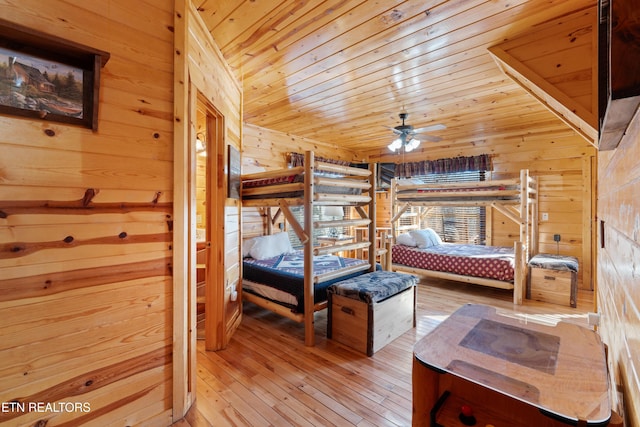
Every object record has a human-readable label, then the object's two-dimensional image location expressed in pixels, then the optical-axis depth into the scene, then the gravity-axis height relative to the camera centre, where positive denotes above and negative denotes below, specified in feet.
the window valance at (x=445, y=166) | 16.30 +2.86
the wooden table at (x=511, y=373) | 2.72 -1.75
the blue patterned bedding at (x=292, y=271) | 9.20 -2.15
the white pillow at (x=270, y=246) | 12.48 -1.59
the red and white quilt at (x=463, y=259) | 12.42 -2.30
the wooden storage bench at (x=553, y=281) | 11.64 -2.92
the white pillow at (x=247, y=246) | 12.82 -1.56
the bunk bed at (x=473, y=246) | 12.28 -1.82
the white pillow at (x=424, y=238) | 15.65 -1.49
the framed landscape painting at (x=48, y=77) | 3.81 +1.97
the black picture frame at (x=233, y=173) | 9.00 +1.30
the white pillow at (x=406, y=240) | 15.90 -1.60
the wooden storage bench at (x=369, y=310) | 7.94 -2.92
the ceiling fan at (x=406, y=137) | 11.53 +3.22
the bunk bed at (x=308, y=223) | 8.64 -0.35
